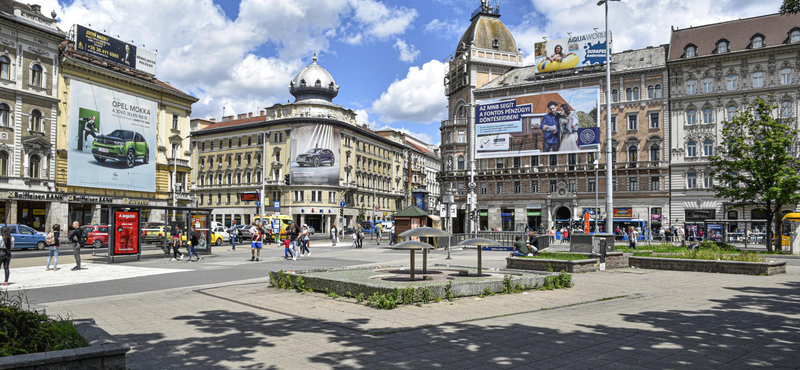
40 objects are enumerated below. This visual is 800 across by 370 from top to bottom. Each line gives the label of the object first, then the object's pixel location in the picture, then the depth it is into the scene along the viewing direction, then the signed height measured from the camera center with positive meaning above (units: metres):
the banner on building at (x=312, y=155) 77.75 +6.91
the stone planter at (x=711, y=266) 16.59 -1.99
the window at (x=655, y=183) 55.36 +2.29
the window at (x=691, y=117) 54.22 +8.96
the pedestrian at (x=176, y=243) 23.28 -1.81
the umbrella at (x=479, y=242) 13.52 -0.98
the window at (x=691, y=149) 54.12 +5.72
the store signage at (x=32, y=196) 41.78 +0.41
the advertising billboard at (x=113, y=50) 51.44 +15.38
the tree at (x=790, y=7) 11.30 +4.28
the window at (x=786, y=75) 50.16 +12.27
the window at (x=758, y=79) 51.12 +12.11
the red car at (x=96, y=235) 34.92 -2.23
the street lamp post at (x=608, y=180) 22.23 +1.08
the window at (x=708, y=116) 53.36 +8.97
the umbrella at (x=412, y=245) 11.75 -0.93
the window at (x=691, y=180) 53.75 +2.55
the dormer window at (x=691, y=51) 55.19 +15.91
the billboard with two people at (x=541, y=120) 39.47 +6.52
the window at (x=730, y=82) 52.47 +12.12
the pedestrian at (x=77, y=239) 18.76 -1.38
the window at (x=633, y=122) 57.28 +8.87
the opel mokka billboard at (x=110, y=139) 48.31 +5.91
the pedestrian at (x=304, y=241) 27.36 -1.97
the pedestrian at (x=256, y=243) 23.42 -1.78
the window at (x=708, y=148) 53.16 +5.73
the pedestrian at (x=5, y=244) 13.76 -1.13
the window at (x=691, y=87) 54.28 +12.03
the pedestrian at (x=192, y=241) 22.89 -1.69
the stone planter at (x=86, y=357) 4.39 -1.34
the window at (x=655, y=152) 55.82 +5.49
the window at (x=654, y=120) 56.06 +8.87
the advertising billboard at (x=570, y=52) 56.06 +16.54
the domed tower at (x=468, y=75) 66.75 +16.39
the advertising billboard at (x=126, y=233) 22.61 -1.34
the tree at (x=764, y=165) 27.38 +2.14
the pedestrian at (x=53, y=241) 18.39 -1.39
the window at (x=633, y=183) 56.50 +2.26
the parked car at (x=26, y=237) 31.11 -2.19
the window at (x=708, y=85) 53.47 +12.08
